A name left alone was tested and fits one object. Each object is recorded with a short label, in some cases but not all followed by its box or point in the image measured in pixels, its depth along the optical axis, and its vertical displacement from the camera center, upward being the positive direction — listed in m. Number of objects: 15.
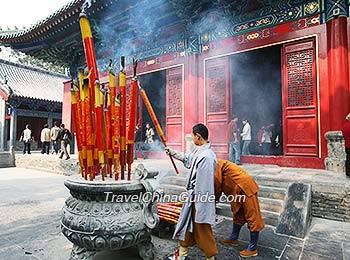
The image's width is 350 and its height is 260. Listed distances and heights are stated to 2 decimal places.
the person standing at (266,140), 9.37 -0.07
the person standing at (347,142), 4.34 -0.07
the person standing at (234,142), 6.47 -0.10
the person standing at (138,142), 8.84 -0.13
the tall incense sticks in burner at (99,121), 2.34 +0.17
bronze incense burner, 2.19 -0.68
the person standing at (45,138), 12.97 +0.01
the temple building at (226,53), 5.52 +2.46
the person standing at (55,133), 11.80 +0.27
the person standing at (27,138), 13.12 +0.04
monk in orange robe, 2.65 -0.60
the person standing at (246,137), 7.29 +0.04
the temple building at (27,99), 16.02 +2.68
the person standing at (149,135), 9.77 +0.13
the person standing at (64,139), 9.46 -0.01
